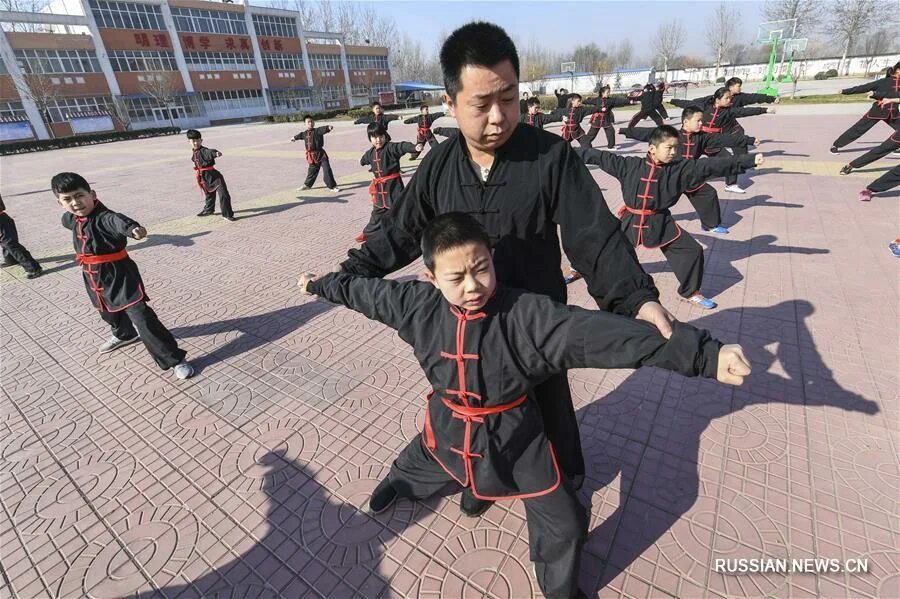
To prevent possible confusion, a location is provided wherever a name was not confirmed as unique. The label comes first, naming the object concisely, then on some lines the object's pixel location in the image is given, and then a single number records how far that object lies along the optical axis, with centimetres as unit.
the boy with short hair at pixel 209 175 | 948
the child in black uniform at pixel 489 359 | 176
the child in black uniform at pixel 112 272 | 419
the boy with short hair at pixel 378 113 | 1205
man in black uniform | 168
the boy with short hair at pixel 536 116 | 1134
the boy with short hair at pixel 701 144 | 623
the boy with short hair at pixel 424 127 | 1321
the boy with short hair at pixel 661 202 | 469
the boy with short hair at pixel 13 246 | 727
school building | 3538
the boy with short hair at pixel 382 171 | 748
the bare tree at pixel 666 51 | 5761
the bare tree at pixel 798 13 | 3831
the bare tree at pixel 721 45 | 5003
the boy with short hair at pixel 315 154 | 1098
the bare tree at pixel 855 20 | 4259
